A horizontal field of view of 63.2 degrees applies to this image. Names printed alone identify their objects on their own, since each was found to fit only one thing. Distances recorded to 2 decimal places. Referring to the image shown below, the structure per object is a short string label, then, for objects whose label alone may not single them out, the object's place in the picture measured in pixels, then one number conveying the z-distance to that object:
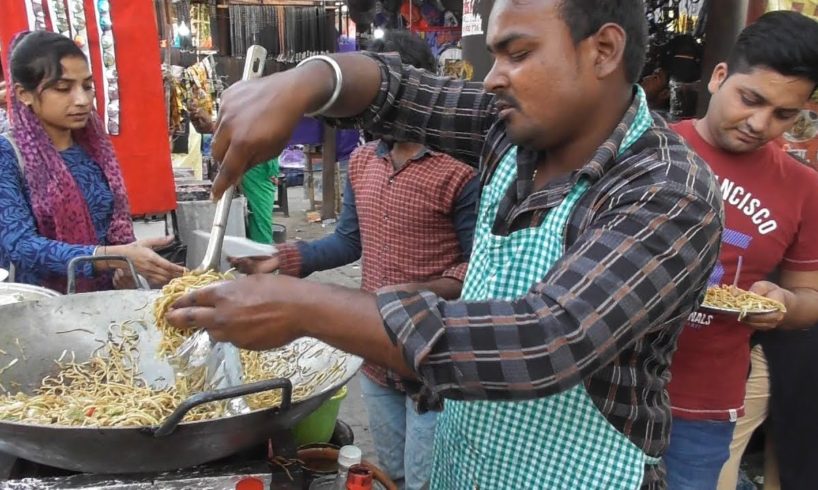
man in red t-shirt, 2.18
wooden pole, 9.16
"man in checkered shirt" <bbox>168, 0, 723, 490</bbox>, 0.95
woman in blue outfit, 2.73
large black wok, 1.29
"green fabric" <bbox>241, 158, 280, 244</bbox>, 5.18
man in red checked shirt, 2.61
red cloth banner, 4.14
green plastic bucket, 2.24
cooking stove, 1.44
